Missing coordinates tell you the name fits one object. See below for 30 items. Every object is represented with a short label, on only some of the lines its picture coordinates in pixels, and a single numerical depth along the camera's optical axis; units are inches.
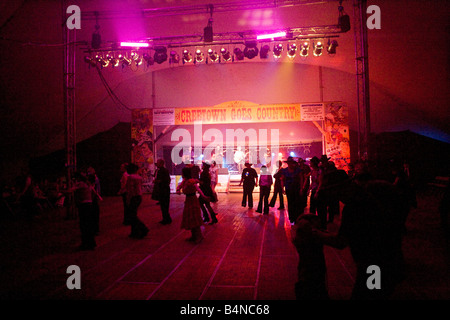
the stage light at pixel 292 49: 404.2
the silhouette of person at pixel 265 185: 364.6
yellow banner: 572.4
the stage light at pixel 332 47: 387.9
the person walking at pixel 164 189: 307.0
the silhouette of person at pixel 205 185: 315.0
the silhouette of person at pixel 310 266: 103.7
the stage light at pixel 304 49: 404.0
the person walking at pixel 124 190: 281.3
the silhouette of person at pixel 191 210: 235.0
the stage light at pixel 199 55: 419.2
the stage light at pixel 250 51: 398.8
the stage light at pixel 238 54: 417.1
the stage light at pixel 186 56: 419.8
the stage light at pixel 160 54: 410.5
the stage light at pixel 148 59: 435.8
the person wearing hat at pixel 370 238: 91.9
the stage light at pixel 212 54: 419.1
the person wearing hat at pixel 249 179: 394.6
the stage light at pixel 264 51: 399.5
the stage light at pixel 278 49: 399.5
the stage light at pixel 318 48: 398.3
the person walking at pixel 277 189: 380.7
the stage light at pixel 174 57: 426.0
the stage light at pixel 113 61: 428.9
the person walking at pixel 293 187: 295.4
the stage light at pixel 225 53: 413.7
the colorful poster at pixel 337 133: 546.0
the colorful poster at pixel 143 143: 602.2
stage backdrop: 551.8
